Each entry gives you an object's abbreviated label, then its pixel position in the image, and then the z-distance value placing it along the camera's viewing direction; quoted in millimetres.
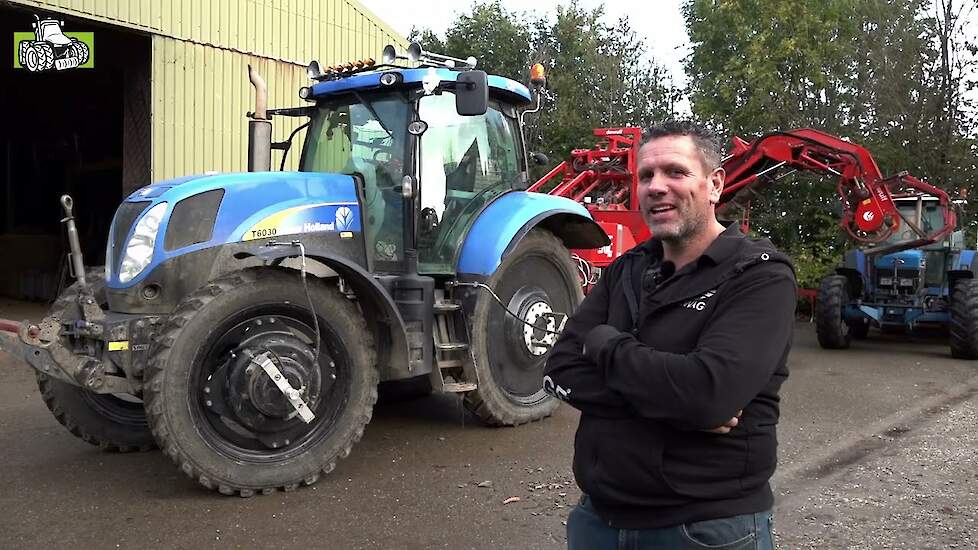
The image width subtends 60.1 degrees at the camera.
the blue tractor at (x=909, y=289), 9266
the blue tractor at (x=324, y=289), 4223
